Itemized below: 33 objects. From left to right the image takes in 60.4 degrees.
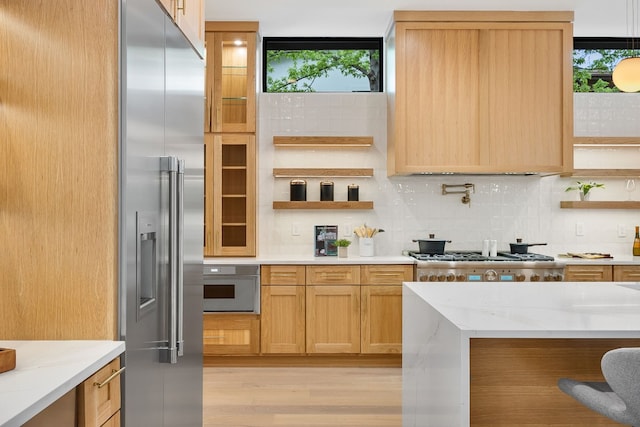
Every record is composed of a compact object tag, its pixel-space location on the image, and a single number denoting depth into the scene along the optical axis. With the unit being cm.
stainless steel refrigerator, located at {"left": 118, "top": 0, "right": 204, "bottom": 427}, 173
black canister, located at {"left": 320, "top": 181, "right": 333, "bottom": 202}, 495
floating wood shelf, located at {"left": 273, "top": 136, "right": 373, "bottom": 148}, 490
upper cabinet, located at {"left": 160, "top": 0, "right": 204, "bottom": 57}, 226
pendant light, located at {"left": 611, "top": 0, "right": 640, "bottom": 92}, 315
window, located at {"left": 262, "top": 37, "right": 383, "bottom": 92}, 514
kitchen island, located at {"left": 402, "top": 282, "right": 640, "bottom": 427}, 173
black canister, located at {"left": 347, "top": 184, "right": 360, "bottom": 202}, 496
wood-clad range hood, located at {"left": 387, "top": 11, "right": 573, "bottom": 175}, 450
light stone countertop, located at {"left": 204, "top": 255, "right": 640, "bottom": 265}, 440
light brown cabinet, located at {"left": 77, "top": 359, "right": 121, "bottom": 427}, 145
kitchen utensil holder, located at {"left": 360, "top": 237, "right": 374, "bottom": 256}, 479
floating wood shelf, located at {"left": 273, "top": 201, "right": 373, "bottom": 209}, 492
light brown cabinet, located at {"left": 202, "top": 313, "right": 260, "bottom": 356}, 442
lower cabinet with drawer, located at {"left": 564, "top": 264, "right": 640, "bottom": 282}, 440
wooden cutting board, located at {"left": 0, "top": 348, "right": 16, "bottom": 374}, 137
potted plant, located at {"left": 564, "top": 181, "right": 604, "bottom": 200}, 493
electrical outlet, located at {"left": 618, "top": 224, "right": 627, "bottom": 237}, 503
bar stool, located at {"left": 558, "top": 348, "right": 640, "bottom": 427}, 141
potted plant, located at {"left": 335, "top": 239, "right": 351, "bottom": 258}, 470
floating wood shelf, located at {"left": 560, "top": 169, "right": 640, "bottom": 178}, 487
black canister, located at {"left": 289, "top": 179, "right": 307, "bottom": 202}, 495
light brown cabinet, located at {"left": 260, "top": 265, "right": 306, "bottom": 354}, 443
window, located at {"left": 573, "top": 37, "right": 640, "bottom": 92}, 510
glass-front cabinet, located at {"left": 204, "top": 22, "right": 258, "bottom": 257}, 463
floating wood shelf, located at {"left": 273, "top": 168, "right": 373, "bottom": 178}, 492
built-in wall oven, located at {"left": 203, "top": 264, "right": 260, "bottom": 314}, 441
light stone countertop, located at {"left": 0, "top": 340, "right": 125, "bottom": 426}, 116
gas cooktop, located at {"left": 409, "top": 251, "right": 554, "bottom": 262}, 437
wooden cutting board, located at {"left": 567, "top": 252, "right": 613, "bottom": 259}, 462
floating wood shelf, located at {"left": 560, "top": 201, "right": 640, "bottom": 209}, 492
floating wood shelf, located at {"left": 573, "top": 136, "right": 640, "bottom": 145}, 487
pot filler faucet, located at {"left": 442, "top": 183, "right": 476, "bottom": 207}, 498
